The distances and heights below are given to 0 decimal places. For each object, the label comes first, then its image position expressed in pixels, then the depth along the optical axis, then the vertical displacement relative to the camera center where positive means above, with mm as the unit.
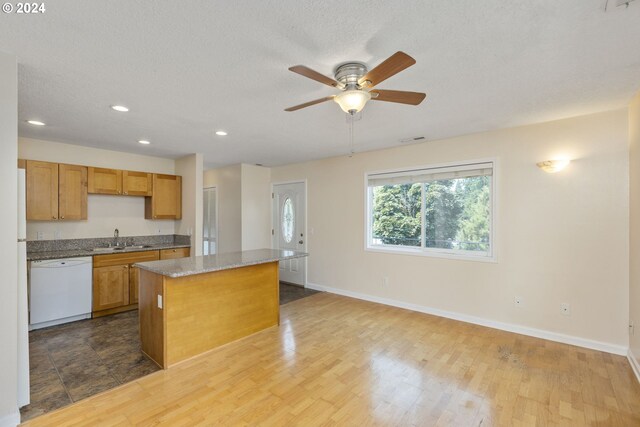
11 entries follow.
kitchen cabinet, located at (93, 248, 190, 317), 4012 -953
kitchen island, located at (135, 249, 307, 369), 2719 -904
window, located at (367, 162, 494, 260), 3838 +36
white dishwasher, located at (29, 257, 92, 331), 3555 -969
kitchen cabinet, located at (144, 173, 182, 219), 4961 +250
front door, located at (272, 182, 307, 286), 5789 -229
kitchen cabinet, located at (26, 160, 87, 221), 3832 +304
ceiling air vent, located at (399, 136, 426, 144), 3958 +1015
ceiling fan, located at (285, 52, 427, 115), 1916 +796
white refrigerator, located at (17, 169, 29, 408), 2061 -628
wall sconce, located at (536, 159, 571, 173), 3182 +522
